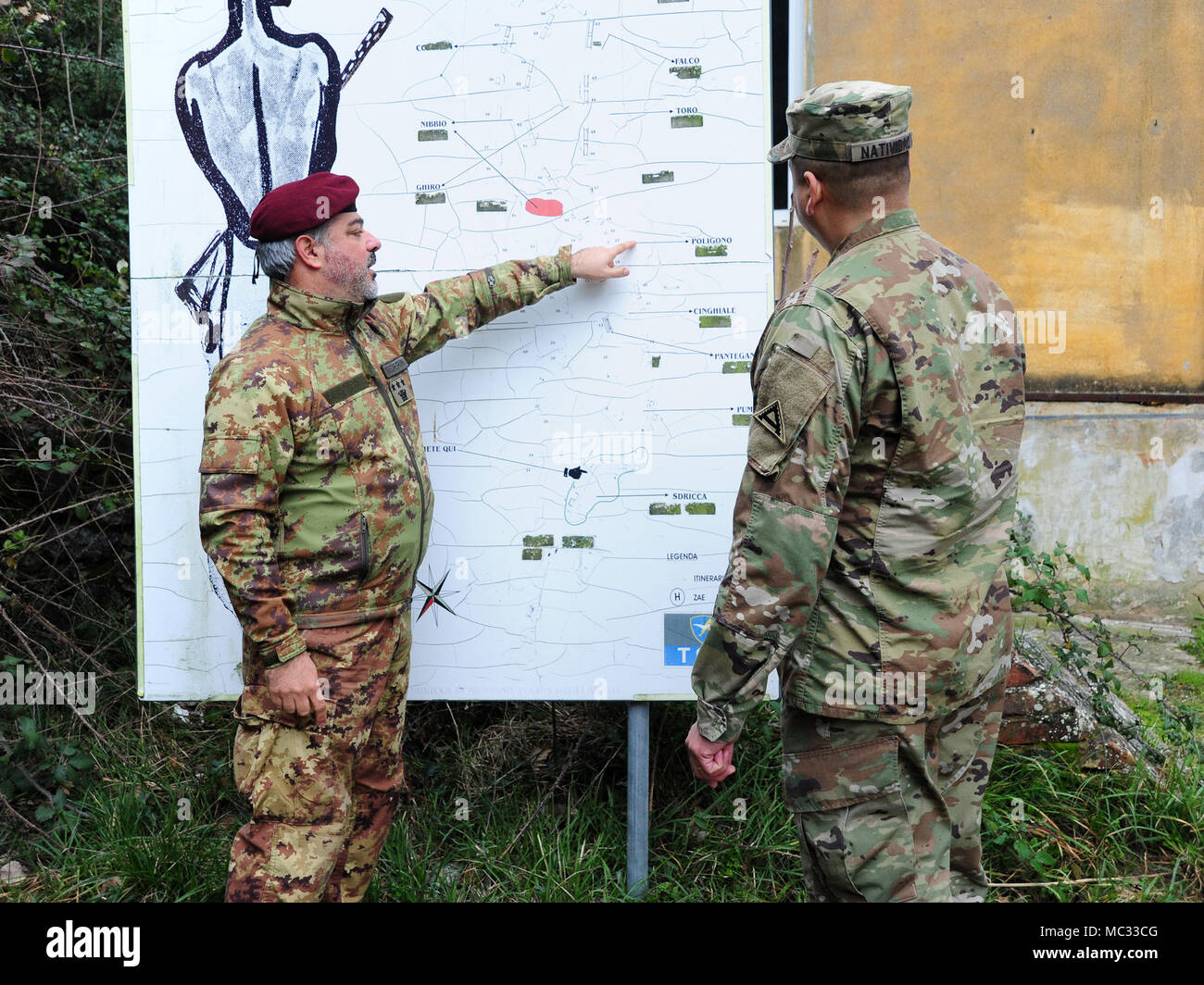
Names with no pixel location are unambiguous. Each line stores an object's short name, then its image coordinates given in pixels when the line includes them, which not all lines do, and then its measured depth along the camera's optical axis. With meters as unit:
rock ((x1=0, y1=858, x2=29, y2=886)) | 3.15
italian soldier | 2.32
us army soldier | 1.91
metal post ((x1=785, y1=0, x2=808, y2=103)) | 5.11
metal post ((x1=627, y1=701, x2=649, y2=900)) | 2.90
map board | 2.84
